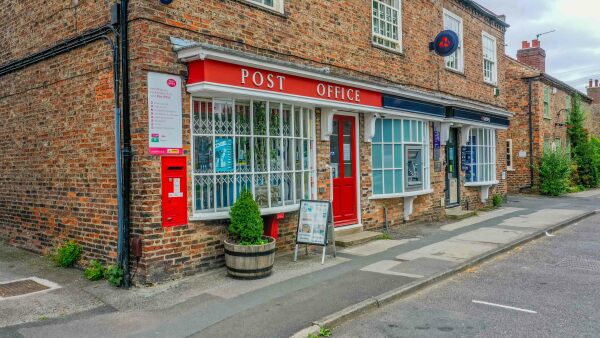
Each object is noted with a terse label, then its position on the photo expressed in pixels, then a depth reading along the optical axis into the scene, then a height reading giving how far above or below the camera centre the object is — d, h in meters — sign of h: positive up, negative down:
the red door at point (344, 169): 10.00 +0.01
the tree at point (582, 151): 25.16 +0.77
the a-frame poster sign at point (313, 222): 7.95 -0.90
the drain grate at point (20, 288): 6.47 -1.63
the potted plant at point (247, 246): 6.84 -1.10
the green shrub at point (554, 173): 20.84 -0.32
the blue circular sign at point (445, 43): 12.51 +3.39
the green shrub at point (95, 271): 6.96 -1.48
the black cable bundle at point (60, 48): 7.05 +2.14
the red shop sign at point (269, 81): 6.73 +1.47
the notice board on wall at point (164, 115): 6.53 +0.83
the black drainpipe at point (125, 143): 6.53 +0.42
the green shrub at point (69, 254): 7.57 -1.30
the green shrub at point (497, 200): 16.16 -1.16
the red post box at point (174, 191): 6.64 -0.27
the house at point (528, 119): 22.02 +2.28
